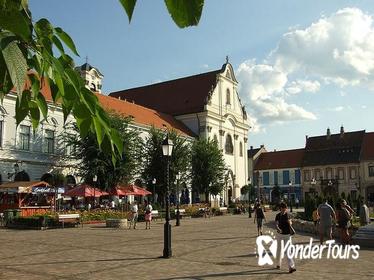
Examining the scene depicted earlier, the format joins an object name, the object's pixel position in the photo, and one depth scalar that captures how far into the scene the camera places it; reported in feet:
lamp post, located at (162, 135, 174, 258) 47.26
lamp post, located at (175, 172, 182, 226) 100.13
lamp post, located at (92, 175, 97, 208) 126.90
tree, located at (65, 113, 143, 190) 128.77
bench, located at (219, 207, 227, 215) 161.17
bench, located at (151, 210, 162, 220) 121.00
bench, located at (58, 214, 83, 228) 95.44
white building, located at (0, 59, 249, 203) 140.74
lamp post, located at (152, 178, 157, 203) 152.48
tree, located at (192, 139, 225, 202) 177.37
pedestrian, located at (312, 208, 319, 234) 71.80
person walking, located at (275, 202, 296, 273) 40.57
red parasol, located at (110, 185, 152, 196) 125.08
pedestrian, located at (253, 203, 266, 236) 71.84
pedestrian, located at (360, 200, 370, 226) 71.96
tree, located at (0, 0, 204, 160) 4.22
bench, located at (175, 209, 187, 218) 135.74
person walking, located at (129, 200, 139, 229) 94.32
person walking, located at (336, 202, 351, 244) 56.44
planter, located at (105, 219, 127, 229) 93.68
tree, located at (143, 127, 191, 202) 159.94
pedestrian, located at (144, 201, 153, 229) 89.10
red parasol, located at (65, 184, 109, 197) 112.06
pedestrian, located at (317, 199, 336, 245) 56.13
